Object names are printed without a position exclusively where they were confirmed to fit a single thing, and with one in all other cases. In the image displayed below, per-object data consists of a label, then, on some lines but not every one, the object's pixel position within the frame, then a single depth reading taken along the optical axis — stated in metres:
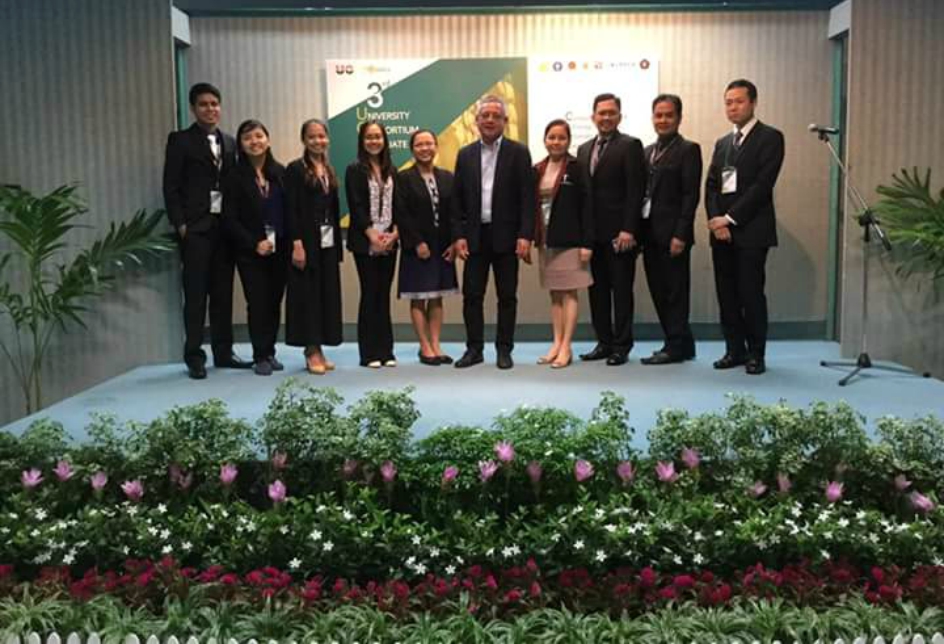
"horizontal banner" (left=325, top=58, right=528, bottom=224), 7.71
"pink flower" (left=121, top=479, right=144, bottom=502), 3.47
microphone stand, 6.09
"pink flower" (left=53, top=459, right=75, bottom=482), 3.52
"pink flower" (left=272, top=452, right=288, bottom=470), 3.60
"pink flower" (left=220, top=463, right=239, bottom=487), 3.53
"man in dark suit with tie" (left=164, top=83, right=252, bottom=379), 6.23
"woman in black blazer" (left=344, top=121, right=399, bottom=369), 6.17
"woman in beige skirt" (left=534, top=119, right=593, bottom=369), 6.20
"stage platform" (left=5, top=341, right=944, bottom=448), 5.11
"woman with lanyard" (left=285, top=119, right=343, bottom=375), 6.13
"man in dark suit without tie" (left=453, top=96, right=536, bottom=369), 6.15
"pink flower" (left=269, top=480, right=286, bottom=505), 3.43
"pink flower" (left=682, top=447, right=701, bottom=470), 3.52
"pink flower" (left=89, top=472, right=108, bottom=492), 3.51
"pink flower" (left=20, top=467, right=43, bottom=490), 3.52
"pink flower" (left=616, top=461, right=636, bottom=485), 3.51
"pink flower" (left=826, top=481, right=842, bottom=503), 3.43
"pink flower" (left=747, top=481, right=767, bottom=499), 3.47
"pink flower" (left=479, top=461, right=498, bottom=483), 3.44
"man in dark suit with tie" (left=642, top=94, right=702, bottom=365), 6.19
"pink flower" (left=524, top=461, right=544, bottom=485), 3.47
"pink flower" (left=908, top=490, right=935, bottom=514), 3.37
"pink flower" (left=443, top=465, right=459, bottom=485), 3.44
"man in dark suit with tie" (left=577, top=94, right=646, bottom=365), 6.21
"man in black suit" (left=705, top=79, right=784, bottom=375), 6.00
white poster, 7.66
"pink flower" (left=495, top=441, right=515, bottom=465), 3.47
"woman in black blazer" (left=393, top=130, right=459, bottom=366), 6.25
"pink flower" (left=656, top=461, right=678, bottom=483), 3.50
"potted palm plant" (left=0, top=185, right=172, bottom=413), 6.12
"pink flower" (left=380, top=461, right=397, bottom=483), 3.48
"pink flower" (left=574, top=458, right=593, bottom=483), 3.45
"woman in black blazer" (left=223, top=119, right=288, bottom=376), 6.18
